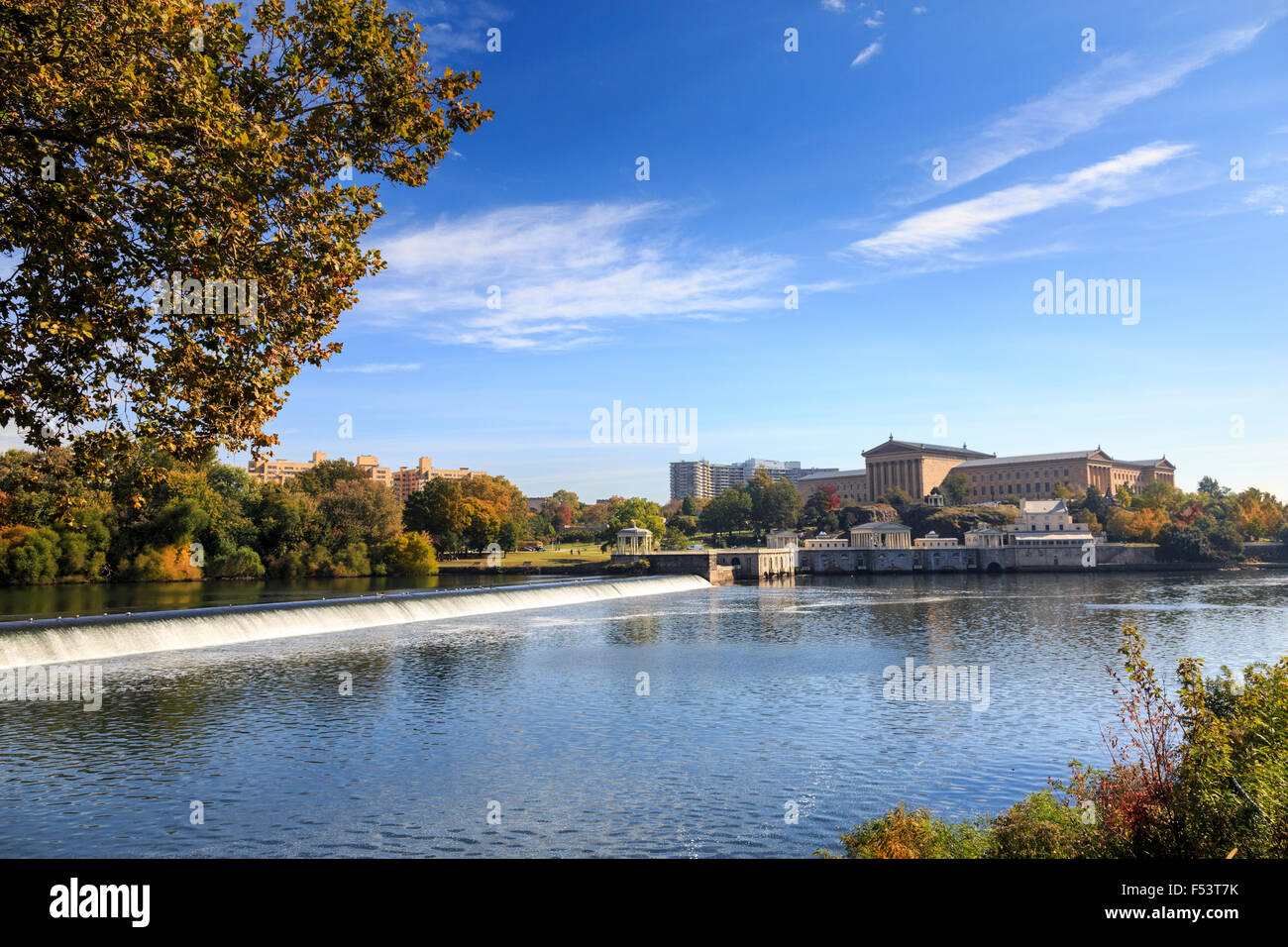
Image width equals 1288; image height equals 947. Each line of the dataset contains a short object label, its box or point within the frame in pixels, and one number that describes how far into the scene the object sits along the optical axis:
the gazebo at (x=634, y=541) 118.88
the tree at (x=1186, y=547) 116.69
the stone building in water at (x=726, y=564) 103.62
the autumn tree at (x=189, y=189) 11.57
